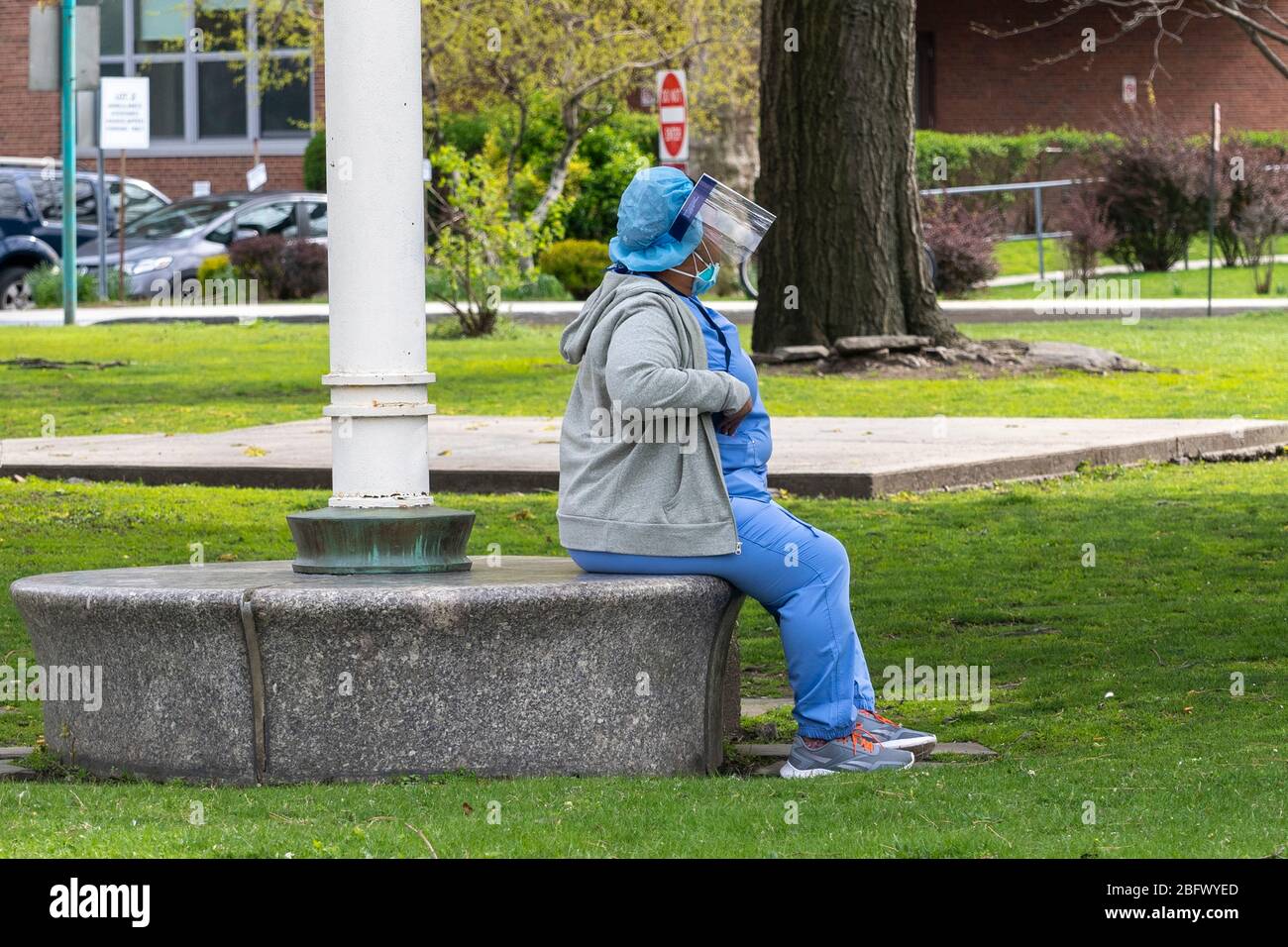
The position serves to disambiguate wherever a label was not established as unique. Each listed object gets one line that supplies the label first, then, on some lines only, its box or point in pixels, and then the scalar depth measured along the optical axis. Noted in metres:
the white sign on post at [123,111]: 26.39
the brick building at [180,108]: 39.38
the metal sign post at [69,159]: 22.88
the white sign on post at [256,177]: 32.44
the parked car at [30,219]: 27.23
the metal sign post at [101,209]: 25.84
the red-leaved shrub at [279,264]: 27.33
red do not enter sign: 20.70
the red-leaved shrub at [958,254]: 27.09
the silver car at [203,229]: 28.30
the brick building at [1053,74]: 38.97
